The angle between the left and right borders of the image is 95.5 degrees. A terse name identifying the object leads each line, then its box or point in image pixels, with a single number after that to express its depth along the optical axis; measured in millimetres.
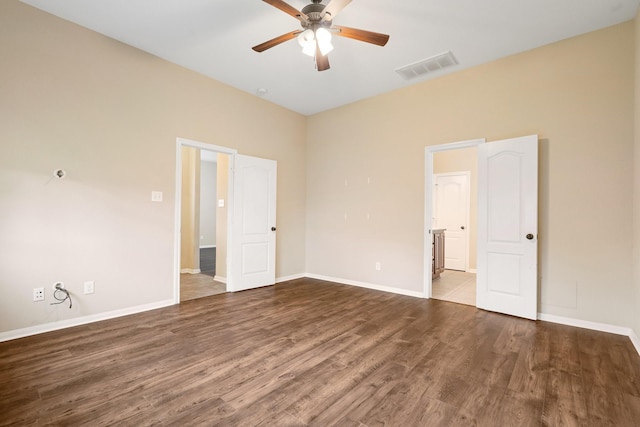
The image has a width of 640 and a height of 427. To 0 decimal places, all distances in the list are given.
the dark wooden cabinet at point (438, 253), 5348
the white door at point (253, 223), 4574
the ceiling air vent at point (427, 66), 3615
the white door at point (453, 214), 6531
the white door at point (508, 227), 3346
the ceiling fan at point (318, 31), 2367
